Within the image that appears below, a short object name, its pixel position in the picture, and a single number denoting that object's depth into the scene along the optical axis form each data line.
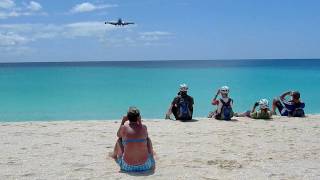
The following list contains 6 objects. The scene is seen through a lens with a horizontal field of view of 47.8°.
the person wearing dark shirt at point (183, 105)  8.92
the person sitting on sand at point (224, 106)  8.96
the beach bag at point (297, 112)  9.65
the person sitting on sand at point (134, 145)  5.02
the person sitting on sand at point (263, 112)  9.15
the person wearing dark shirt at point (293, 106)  9.59
